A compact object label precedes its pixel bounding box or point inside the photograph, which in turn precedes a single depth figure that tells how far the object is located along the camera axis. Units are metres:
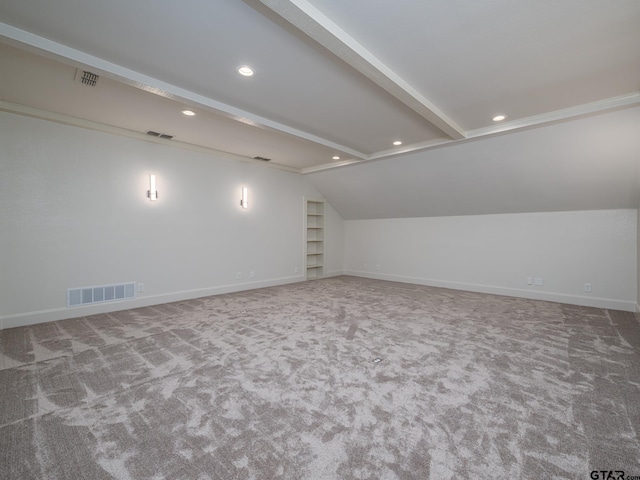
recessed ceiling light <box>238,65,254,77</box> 2.76
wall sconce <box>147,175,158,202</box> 4.84
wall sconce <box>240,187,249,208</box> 6.09
